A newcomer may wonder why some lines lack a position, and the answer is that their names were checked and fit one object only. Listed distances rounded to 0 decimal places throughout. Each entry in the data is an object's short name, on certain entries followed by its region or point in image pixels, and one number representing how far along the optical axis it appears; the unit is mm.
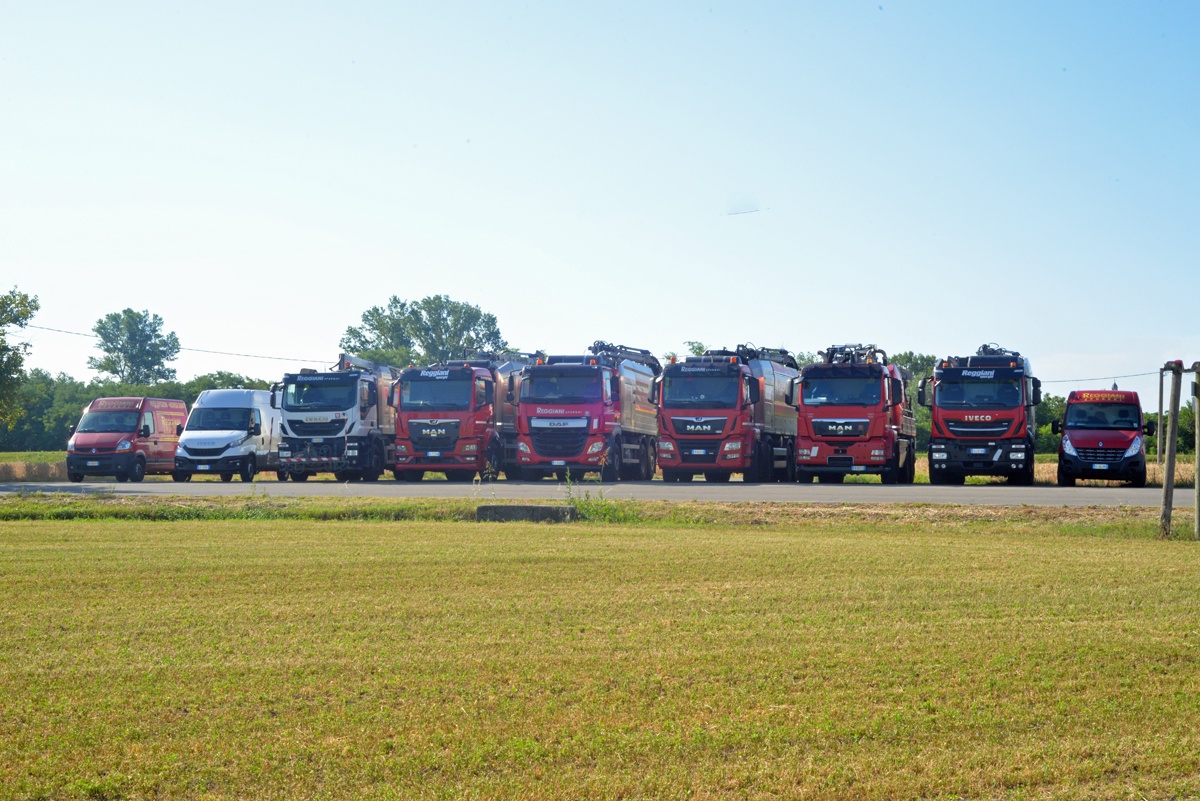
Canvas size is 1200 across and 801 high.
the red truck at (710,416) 32281
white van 35844
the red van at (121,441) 36969
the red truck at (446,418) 33281
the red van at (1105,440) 30605
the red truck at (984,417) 30141
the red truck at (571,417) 32219
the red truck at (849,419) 30781
